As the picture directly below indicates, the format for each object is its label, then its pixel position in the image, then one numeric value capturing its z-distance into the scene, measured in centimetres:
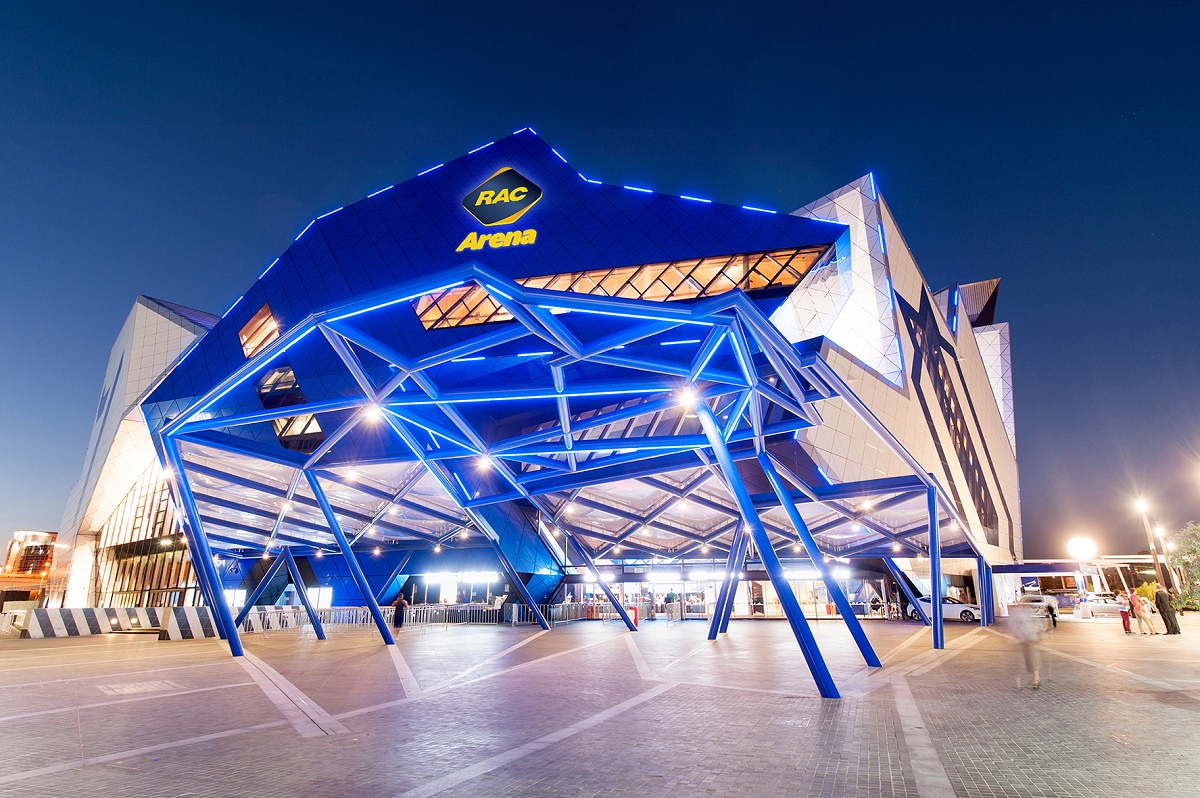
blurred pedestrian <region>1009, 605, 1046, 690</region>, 1002
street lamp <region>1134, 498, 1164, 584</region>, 2930
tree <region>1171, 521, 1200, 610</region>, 2881
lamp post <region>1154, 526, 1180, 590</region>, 3266
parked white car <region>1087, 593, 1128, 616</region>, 4024
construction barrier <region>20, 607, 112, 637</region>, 2547
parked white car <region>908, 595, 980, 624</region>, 3478
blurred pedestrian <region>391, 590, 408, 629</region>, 2754
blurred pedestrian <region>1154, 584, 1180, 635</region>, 2248
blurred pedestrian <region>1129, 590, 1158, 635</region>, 2334
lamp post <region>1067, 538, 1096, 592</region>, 5903
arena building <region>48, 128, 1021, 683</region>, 1539
